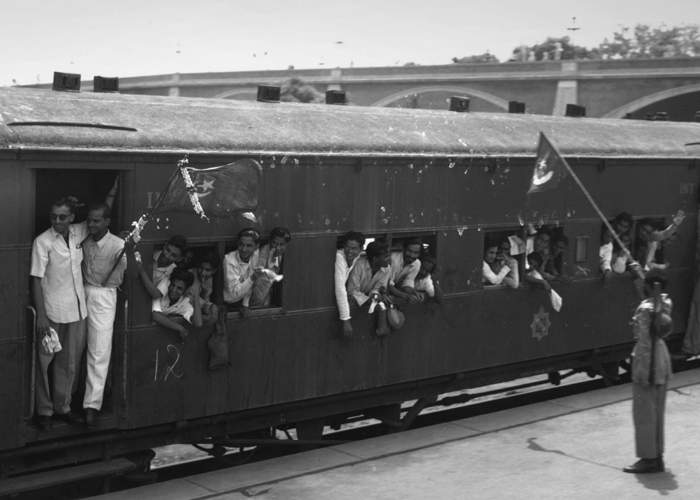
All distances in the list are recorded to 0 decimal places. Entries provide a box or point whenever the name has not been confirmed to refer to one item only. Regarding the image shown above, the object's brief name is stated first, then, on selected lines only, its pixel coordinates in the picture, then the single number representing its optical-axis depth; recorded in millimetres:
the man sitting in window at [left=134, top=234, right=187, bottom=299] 7629
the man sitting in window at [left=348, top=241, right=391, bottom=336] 9172
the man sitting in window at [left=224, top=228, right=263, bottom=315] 8094
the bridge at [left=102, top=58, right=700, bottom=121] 52469
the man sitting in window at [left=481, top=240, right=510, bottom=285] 10484
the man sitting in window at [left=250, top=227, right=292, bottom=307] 8305
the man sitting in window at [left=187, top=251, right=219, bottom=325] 8023
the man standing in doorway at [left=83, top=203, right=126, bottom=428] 7363
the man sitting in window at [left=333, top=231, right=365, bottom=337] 8930
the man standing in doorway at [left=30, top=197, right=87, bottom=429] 7109
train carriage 7258
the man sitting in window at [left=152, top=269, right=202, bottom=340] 7759
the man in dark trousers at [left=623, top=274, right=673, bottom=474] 8078
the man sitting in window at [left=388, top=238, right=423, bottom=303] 9508
